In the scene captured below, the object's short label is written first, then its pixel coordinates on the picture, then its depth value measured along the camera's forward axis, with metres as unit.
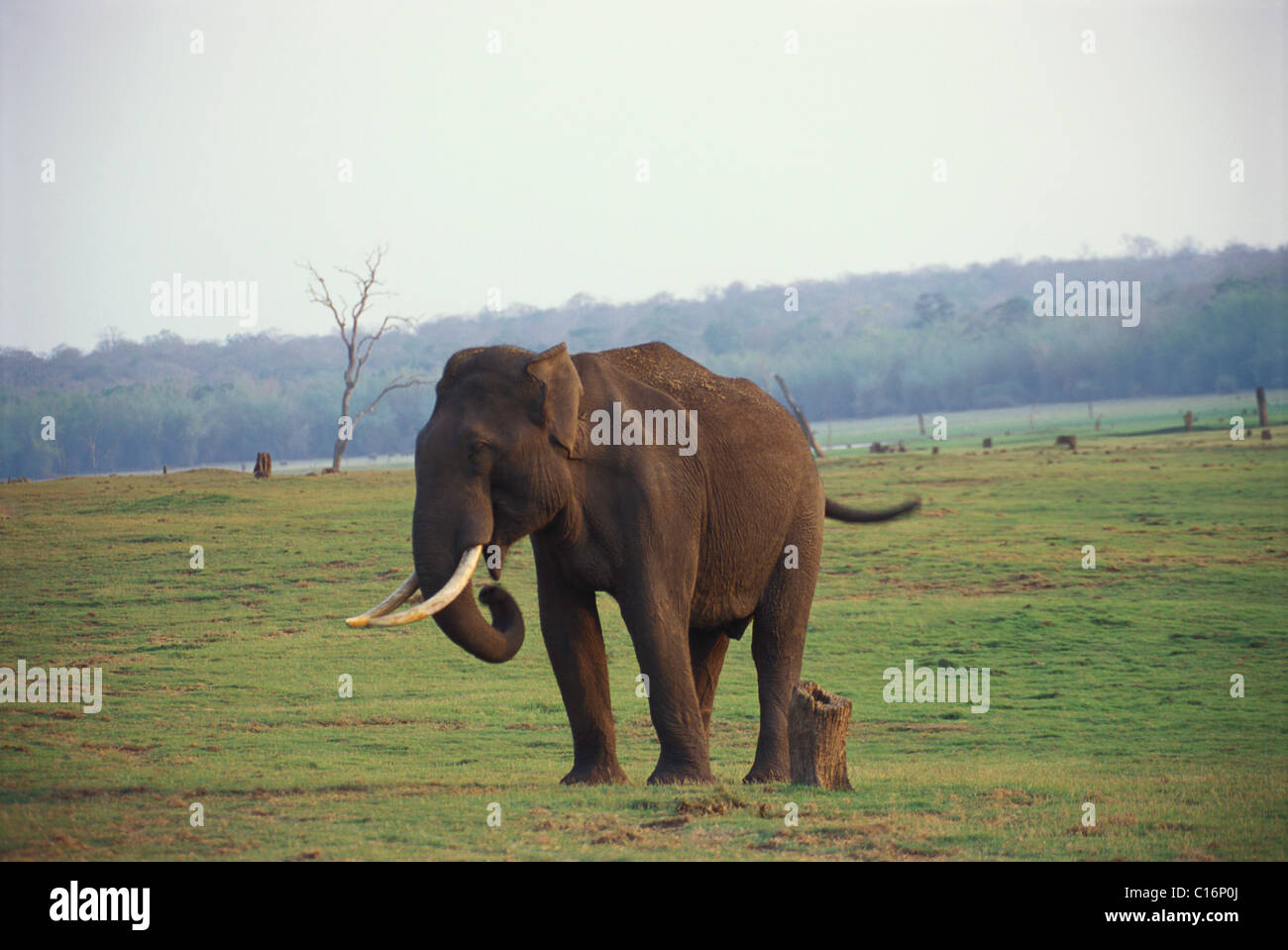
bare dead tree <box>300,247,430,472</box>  56.81
